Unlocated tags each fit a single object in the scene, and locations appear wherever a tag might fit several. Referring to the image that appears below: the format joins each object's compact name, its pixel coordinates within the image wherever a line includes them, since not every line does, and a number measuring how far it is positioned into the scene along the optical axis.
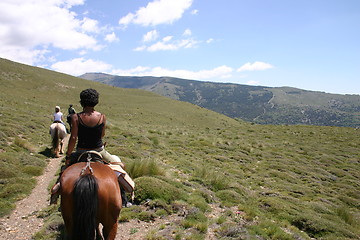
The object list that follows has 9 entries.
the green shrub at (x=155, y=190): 8.24
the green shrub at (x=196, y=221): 6.88
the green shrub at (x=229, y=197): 9.33
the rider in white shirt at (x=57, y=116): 15.29
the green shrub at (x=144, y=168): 9.69
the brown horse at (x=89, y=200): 3.85
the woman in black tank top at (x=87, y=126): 5.13
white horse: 14.36
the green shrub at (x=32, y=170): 10.93
